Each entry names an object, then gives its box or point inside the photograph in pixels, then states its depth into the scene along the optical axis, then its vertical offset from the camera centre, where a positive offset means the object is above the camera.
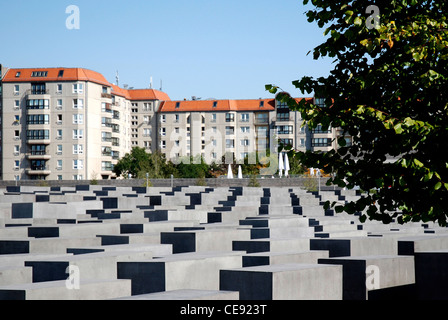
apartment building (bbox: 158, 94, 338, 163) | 133.50 +8.02
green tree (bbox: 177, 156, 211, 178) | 115.00 +0.72
